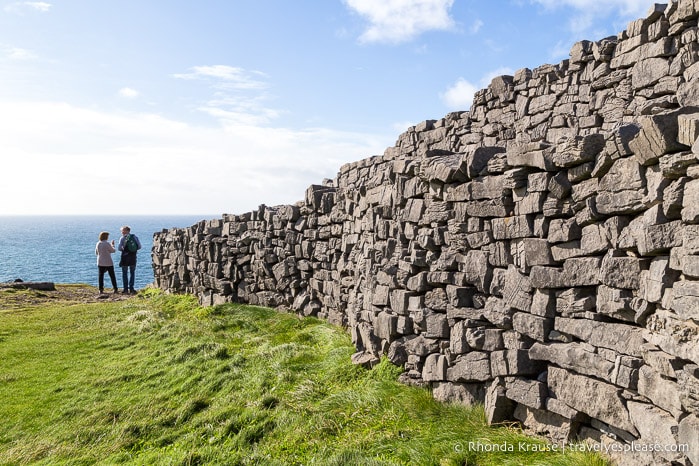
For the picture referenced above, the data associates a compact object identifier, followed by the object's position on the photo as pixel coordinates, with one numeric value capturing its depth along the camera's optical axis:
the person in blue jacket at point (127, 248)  21.50
